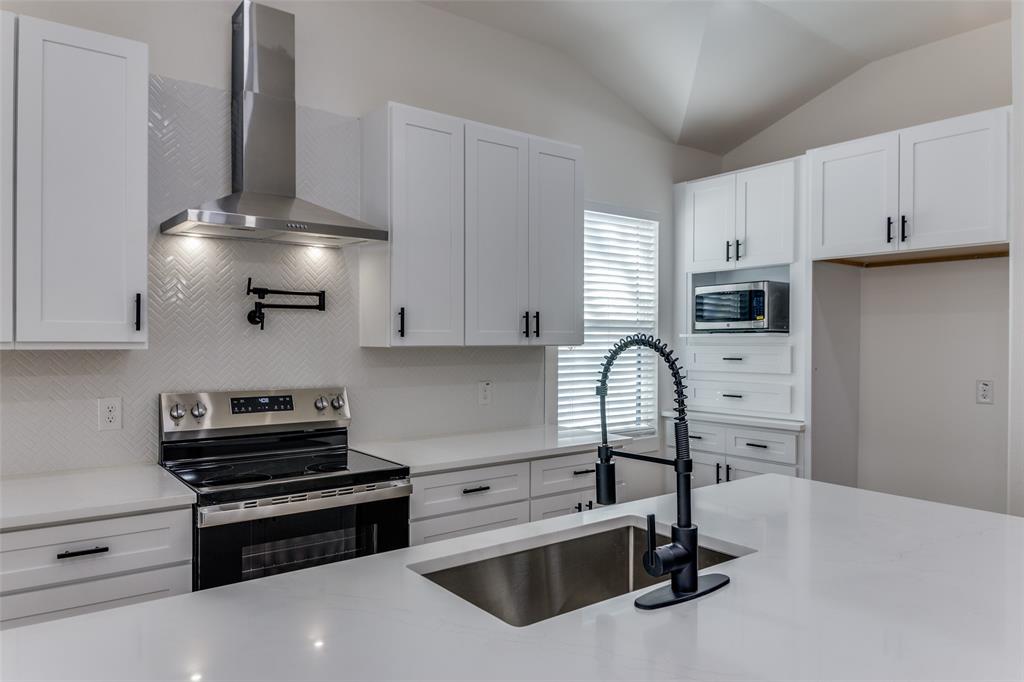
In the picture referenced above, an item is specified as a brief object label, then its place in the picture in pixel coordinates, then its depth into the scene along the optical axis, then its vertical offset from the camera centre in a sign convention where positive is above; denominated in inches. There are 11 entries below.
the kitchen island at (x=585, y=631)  38.3 -18.3
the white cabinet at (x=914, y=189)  123.0 +30.4
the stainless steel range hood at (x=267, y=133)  106.5 +34.0
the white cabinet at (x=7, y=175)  82.0 +20.0
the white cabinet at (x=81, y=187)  83.7 +19.7
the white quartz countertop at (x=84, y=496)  75.1 -18.8
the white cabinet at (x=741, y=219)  155.9 +30.4
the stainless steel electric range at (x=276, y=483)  85.0 -18.8
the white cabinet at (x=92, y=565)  73.7 -25.7
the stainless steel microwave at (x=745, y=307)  151.9 +8.5
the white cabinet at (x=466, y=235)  118.7 +20.5
